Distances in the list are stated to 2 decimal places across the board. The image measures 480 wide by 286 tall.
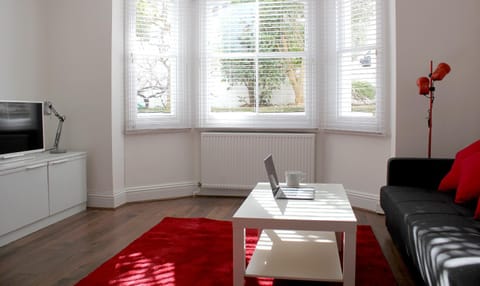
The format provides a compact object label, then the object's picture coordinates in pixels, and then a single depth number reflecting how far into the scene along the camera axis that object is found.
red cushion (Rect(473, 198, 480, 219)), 2.53
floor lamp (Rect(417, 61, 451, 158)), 3.63
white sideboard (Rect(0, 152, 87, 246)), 3.52
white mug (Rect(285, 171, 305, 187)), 3.32
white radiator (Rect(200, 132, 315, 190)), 5.09
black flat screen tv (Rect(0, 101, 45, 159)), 3.74
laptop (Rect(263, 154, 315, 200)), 2.99
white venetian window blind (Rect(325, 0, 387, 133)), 4.46
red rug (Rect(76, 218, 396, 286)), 2.73
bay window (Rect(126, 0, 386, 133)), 4.94
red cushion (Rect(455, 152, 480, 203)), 2.82
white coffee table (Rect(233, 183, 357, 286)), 2.40
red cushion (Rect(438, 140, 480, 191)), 3.26
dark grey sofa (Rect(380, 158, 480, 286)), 1.82
